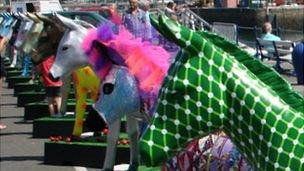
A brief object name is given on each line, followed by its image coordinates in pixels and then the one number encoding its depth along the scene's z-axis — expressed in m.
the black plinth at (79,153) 7.66
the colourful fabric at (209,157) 3.63
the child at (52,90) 10.70
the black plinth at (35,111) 11.57
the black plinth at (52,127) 9.62
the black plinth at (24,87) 14.45
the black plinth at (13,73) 17.92
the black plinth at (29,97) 13.07
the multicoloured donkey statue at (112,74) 4.77
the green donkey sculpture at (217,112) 2.76
